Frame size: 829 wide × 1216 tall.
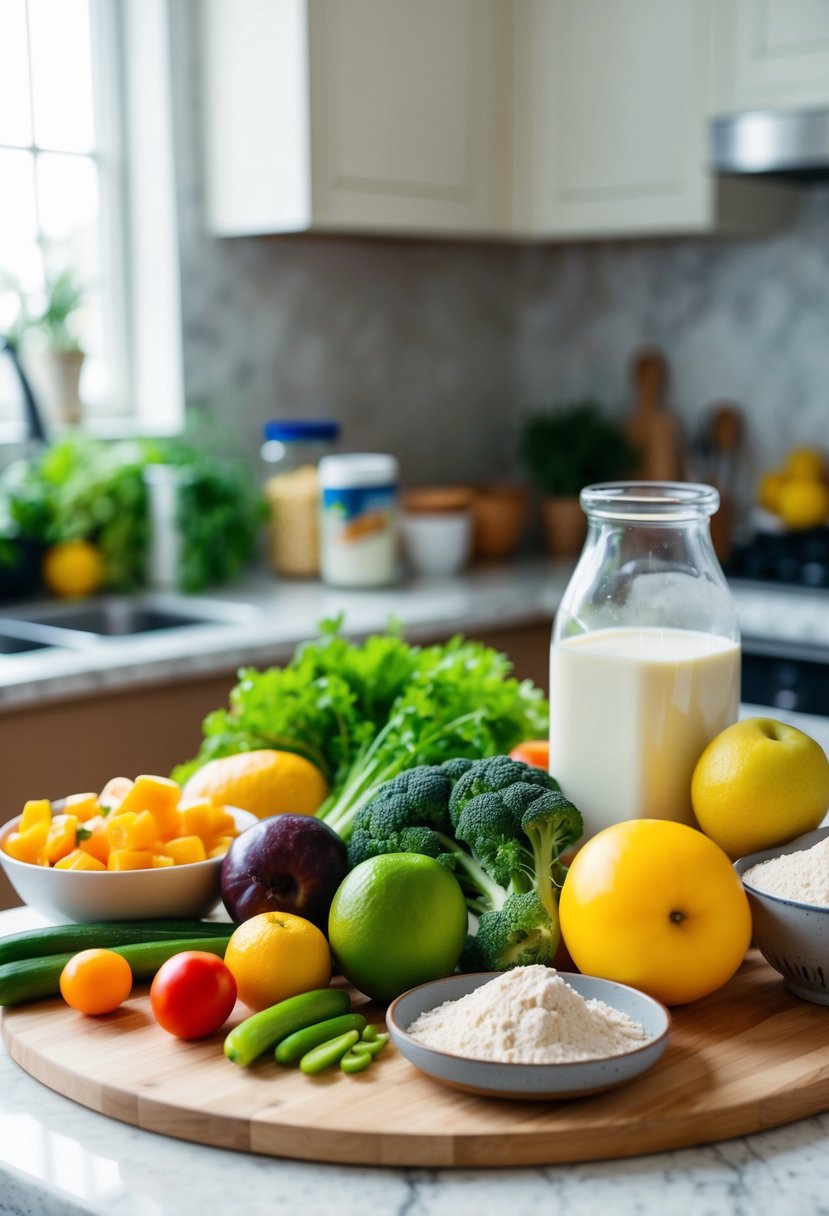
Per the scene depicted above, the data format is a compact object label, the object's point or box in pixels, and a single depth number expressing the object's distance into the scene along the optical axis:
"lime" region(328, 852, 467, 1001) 0.95
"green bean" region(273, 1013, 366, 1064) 0.89
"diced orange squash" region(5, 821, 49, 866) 1.09
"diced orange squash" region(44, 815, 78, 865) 1.07
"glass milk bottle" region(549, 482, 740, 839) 1.08
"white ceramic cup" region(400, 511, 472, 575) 3.11
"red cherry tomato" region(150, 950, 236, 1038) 0.91
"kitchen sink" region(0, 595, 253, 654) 2.72
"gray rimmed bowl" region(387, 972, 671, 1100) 0.81
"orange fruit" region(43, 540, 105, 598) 2.80
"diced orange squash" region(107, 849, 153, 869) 1.06
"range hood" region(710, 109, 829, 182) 2.70
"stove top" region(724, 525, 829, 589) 2.85
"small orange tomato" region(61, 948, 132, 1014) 0.96
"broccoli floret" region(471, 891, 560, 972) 0.96
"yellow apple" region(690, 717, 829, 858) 1.03
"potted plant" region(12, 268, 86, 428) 2.90
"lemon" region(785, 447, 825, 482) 3.14
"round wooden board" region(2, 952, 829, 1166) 0.80
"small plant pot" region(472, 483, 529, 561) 3.36
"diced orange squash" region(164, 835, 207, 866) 1.08
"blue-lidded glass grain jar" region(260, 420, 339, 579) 3.03
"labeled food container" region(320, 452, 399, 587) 2.89
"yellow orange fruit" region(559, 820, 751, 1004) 0.93
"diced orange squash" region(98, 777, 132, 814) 1.12
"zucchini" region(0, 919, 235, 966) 1.02
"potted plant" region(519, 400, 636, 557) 3.40
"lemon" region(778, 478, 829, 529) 3.06
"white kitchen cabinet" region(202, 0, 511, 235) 2.83
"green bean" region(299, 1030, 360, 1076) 0.87
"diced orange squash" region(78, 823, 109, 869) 1.08
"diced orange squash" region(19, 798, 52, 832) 1.12
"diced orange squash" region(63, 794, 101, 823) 1.13
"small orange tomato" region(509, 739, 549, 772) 1.25
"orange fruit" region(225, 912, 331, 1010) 0.95
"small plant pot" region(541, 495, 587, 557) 3.44
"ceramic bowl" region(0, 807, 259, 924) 1.04
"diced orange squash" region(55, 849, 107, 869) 1.05
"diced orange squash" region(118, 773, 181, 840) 1.10
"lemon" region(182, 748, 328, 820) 1.25
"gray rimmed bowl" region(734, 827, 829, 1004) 0.93
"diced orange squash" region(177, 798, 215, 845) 1.12
